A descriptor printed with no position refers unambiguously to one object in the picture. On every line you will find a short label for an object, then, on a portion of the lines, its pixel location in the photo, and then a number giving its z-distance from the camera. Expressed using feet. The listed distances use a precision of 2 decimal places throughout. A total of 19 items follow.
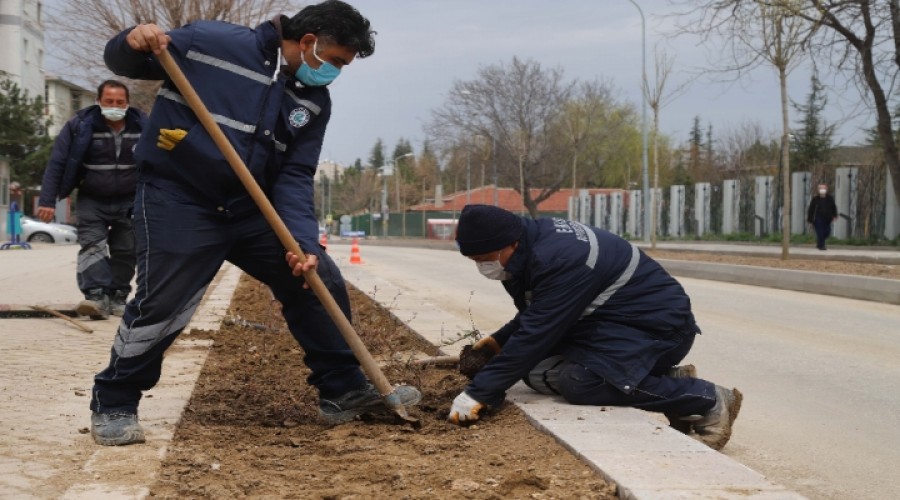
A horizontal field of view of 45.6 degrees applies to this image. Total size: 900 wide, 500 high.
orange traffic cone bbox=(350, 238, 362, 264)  81.05
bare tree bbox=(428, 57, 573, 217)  185.16
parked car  134.82
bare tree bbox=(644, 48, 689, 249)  86.94
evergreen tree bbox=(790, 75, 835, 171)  168.45
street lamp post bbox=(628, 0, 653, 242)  119.96
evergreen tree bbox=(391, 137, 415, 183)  435.94
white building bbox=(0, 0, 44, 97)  189.78
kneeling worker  15.30
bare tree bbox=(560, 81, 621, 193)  198.39
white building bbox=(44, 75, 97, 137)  227.96
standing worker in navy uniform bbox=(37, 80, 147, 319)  28.86
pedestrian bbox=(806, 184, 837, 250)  84.89
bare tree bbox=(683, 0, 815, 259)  63.93
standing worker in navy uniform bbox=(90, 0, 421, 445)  14.16
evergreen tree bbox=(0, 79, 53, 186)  150.51
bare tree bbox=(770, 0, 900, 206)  64.80
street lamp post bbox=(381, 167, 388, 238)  229.78
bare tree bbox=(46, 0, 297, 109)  56.80
